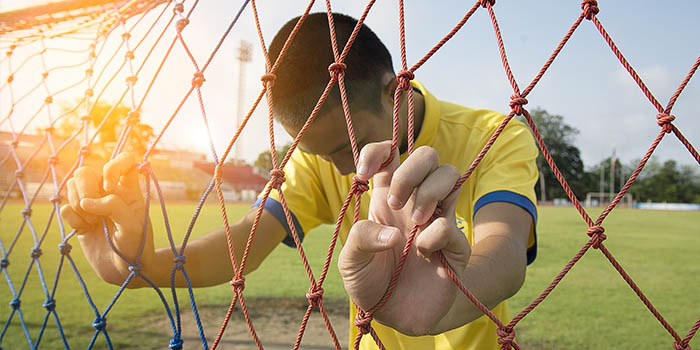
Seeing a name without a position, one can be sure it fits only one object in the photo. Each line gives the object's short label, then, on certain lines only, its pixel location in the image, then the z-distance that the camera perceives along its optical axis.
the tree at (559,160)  37.50
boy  0.67
